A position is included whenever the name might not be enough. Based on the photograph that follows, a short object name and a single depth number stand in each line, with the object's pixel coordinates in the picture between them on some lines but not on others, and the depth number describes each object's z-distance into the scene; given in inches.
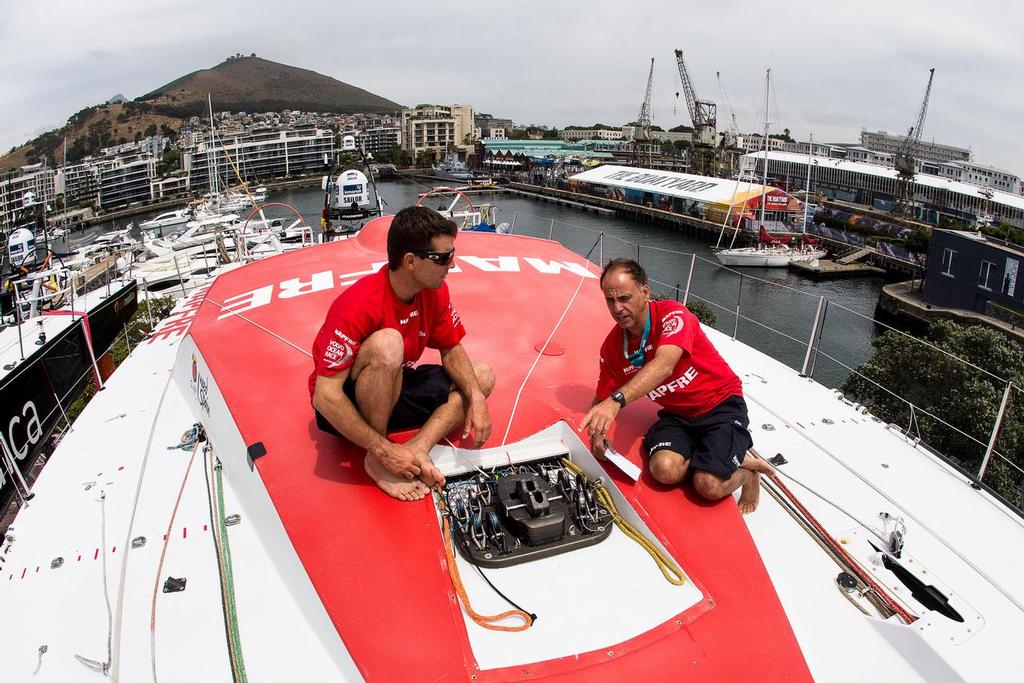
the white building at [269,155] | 2967.5
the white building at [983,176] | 3048.7
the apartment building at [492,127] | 6041.8
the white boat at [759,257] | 1464.1
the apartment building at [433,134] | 4515.3
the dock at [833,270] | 1406.3
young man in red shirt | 106.7
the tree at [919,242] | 1389.0
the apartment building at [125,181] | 2632.9
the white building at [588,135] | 6550.2
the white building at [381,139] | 4658.0
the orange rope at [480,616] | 96.4
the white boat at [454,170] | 3373.5
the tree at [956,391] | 414.6
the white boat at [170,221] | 1665.8
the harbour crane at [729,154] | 3469.5
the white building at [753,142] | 5524.6
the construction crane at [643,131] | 4008.4
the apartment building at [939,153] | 4623.5
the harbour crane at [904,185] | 2111.2
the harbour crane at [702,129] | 3309.5
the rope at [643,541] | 106.3
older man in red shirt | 119.3
